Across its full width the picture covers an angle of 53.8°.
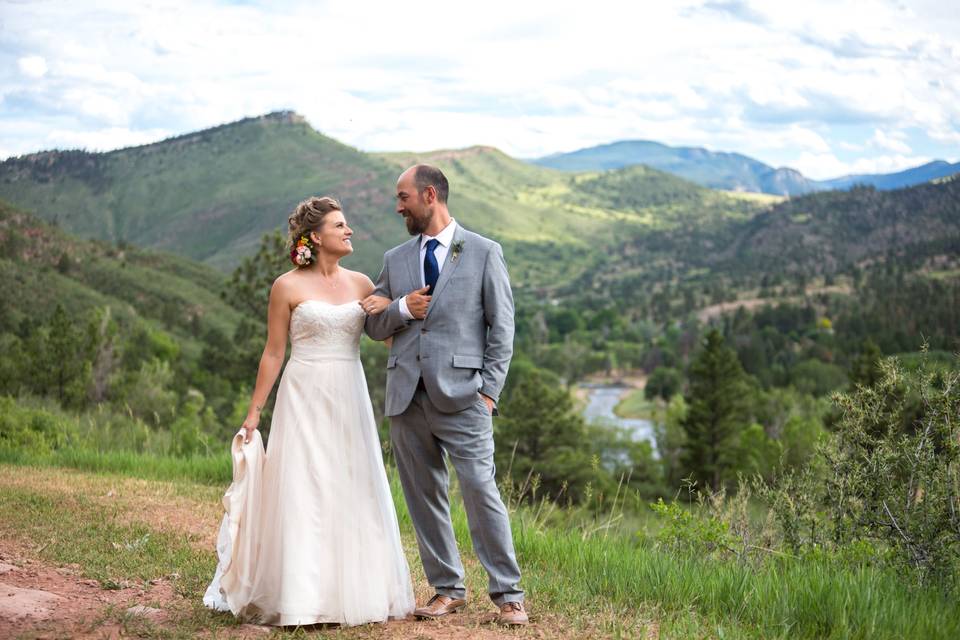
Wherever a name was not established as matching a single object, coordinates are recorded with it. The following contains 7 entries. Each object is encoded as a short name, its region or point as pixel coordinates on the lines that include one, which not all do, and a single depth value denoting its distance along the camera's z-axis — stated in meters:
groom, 4.96
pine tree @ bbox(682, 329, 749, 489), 59.28
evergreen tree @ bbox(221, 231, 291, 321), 23.70
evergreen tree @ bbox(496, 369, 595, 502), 48.91
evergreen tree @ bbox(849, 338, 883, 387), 53.28
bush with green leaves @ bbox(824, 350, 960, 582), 5.31
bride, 5.09
